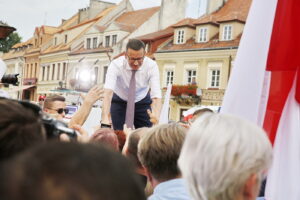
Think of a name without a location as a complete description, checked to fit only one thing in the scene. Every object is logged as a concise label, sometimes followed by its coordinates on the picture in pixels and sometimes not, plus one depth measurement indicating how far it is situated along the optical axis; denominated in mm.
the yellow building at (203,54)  24216
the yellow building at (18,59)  42570
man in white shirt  3830
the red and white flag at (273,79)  2133
